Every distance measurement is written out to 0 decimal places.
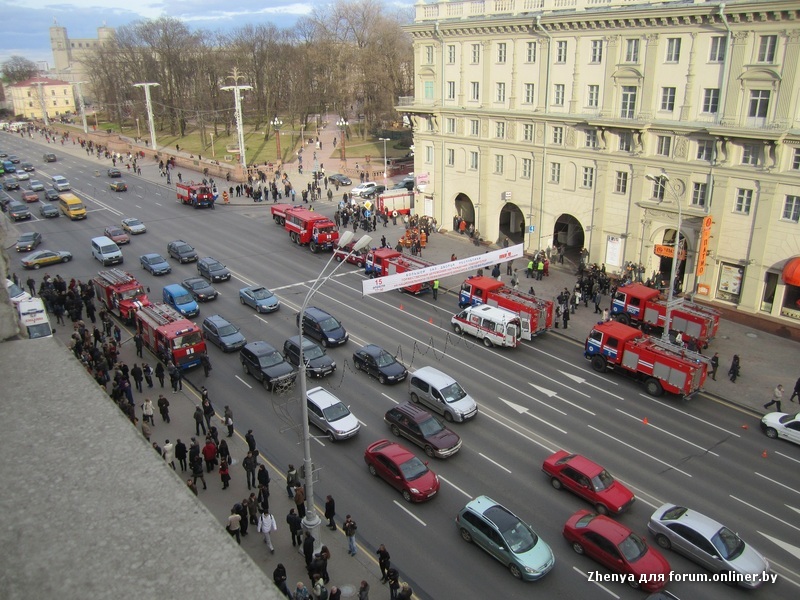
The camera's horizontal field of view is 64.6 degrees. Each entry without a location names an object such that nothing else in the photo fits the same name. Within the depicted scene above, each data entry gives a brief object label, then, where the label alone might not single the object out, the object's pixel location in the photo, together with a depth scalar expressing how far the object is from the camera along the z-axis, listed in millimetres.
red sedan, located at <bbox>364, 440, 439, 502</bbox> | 20594
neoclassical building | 34125
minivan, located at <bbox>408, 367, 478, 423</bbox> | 25484
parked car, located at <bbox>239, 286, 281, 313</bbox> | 36562
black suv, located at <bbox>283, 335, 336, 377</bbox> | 28594
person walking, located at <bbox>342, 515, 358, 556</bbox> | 18047
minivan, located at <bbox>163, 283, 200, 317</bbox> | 35000
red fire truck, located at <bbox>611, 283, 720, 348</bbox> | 32219
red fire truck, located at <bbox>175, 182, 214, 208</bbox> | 60969
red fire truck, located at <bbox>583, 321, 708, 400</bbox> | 27109
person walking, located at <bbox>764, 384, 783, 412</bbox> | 26869
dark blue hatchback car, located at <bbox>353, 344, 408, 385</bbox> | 28594
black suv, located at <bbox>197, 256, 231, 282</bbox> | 41125
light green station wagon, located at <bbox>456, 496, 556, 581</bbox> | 17438
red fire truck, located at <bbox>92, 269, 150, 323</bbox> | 34281
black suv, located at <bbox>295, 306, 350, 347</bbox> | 32062
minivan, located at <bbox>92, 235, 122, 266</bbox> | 44250
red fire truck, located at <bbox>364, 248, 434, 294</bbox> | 40156
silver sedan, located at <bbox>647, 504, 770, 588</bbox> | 17484
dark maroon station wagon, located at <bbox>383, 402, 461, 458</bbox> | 23016
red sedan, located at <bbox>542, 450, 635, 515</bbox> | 20266
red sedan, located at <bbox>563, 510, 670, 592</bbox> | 17219
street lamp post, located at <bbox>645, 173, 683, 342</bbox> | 30416
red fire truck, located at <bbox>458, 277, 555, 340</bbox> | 33062
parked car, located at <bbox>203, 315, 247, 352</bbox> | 31453
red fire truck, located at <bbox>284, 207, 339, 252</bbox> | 47938
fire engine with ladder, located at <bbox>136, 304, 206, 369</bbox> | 28562
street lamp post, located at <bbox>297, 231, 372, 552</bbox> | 17609
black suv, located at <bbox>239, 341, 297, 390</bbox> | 27594
